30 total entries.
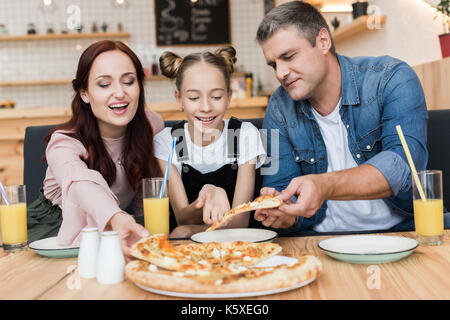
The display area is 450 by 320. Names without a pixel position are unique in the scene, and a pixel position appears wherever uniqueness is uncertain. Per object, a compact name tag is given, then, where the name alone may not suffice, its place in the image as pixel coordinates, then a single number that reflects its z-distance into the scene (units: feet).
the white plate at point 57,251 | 3.89
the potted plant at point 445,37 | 7.50
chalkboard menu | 21.08
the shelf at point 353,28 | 10.85
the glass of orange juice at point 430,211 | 3.84
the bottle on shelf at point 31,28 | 21.01
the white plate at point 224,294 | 2.69
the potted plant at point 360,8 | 11.03
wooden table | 2.74
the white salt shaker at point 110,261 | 3.11
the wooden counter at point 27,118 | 11.90
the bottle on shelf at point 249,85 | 19.33
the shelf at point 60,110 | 12.74
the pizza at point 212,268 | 2.69
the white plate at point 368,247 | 3.23
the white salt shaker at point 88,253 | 3.28
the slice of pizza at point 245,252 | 3.17
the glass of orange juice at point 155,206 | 4.62
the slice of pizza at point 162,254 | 2.99
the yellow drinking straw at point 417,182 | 3.85
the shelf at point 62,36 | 20.67
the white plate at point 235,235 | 4.21
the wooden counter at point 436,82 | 7.59
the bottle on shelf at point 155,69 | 20.99
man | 5.46
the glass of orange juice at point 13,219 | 4.36
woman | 5.72
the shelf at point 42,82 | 20.66
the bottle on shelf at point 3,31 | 21.17
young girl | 6.17
